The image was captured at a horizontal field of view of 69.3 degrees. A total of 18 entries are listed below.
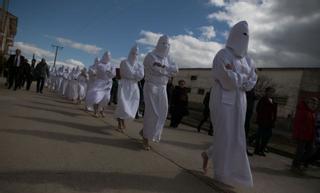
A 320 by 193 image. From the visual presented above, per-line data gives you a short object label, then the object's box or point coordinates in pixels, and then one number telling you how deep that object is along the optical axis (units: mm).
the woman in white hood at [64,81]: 15371
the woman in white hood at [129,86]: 5916
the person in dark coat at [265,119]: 6233
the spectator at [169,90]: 9736
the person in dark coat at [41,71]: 13440
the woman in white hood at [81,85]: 11968
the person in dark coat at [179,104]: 8774
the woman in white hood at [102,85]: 7865
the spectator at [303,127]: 5315
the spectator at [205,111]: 8709
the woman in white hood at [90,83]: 8089
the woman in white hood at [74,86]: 12352
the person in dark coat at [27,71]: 12333
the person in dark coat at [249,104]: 6498
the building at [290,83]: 22564
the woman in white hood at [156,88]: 4560
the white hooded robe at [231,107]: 3235
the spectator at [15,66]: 11661
